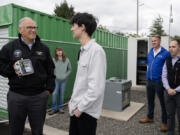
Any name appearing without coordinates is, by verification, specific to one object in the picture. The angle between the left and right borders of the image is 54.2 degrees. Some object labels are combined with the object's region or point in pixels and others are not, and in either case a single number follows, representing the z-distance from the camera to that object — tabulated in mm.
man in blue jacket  3880
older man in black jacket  2332
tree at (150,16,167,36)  40091
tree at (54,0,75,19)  32250
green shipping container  4383
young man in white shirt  1591
